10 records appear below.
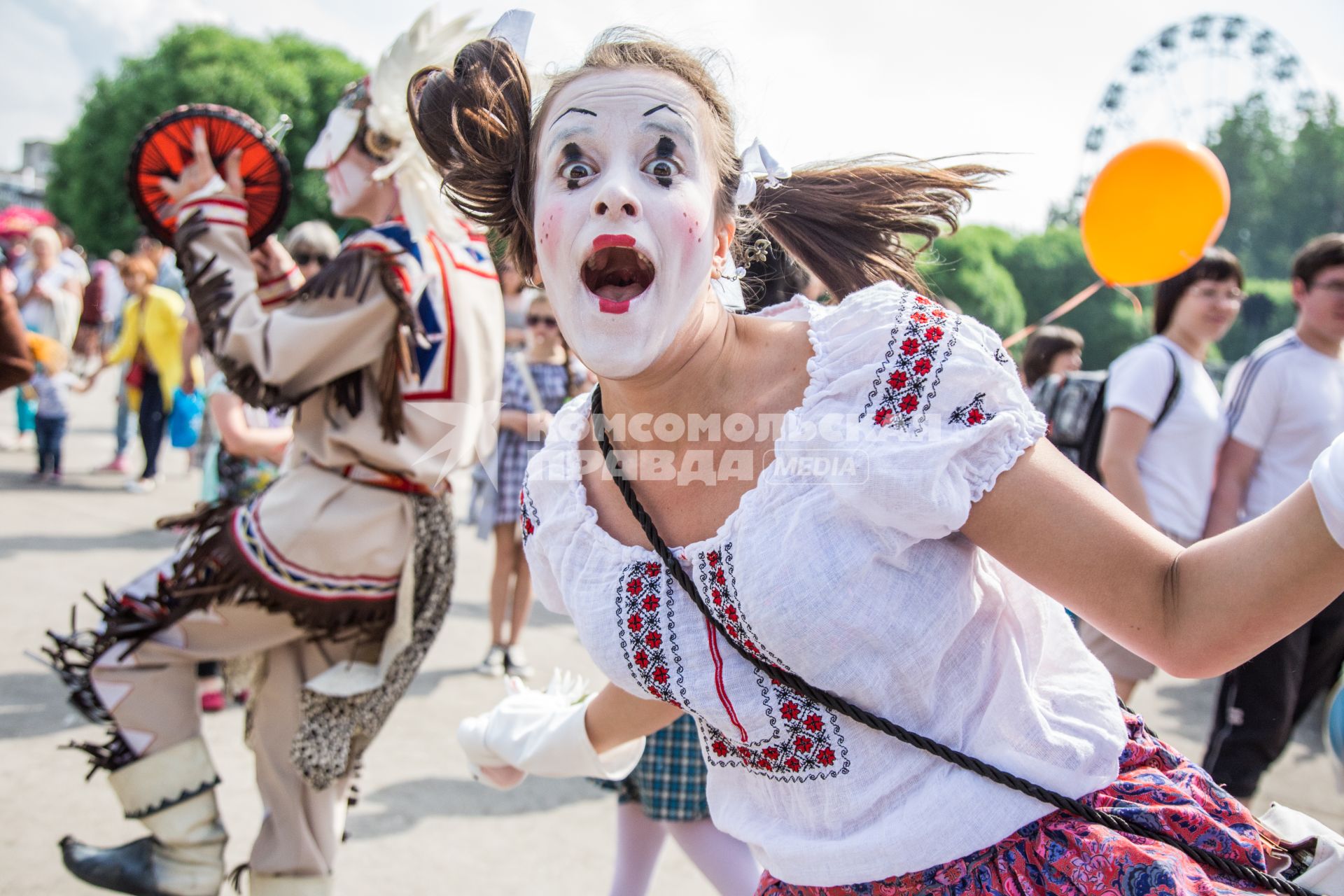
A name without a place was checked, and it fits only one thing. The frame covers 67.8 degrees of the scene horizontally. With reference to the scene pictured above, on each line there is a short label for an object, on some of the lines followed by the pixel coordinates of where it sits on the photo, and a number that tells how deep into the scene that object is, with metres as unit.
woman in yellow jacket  7.11
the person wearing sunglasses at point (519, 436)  4.56
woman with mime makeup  1.13
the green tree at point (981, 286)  20.98
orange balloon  3.54
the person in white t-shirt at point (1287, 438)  3.16
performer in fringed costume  2.38
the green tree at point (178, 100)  27.53
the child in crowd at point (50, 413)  7.23
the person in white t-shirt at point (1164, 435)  3.30
